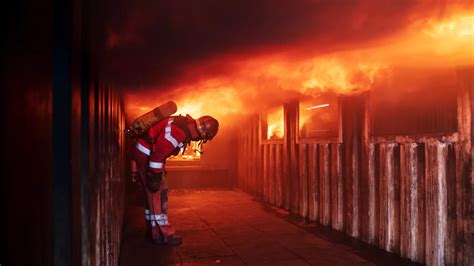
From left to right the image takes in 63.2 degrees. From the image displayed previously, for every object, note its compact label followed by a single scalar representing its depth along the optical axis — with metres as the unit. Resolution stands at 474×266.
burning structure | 1.47
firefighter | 6.41
